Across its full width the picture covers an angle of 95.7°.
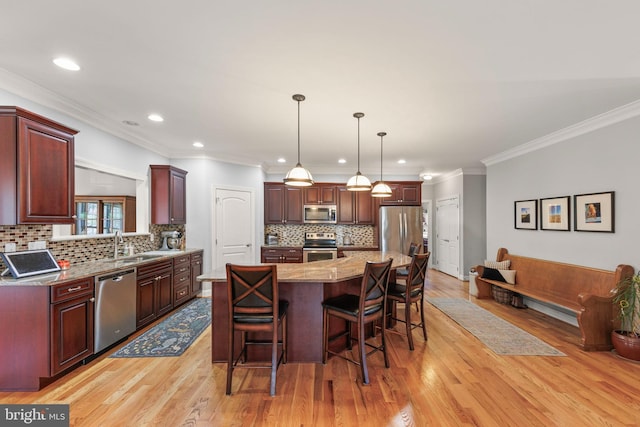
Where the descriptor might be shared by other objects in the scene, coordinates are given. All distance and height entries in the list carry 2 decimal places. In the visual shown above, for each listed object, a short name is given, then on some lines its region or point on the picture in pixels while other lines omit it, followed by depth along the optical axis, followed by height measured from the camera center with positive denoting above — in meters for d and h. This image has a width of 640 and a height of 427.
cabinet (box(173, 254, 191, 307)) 4.36 -0.98
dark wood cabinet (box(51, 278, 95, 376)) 2.38 -0.94
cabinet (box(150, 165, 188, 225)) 4.64 +0.34
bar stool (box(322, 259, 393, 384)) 2.47 -0.82
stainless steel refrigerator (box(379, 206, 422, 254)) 6.27 -0.27
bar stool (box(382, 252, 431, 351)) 3.11 -0.85
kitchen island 2.83 -1.00
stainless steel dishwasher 2.88 -0.97
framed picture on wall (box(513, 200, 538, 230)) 4.55 +0.02
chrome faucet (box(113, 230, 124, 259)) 3.77 -0.32
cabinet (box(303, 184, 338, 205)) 6.52 +0.48
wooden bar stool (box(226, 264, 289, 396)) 2.27 -0.70
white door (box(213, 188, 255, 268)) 5.46 -0.19
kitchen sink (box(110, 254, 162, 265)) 3.49 -0.56
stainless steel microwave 6.52 +0.06
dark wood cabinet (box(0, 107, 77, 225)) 2.37 +0.42
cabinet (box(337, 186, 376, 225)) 6.54 +0.17
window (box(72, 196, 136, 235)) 3.57 +0.03
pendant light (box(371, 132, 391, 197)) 3.98 +0.35
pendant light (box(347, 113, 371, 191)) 3.79 +0.43
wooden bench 3.13 -0.97
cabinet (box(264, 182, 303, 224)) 6.50 +0.24
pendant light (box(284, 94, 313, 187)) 3.09 +0.41
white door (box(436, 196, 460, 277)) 7.03 -0.52
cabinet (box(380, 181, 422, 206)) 6.53 +0.48
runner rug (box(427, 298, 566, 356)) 3.08 -1.44
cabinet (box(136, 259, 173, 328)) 3.54 -0.99
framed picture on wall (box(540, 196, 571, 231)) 3.98 +0.03
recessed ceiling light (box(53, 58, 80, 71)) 2.31 +1.25
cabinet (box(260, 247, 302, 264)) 6.09 -0.82
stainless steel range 6.07 -0.67
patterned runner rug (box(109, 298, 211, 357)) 3.06 -1.43
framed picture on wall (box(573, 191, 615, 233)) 3.38 +0.03
